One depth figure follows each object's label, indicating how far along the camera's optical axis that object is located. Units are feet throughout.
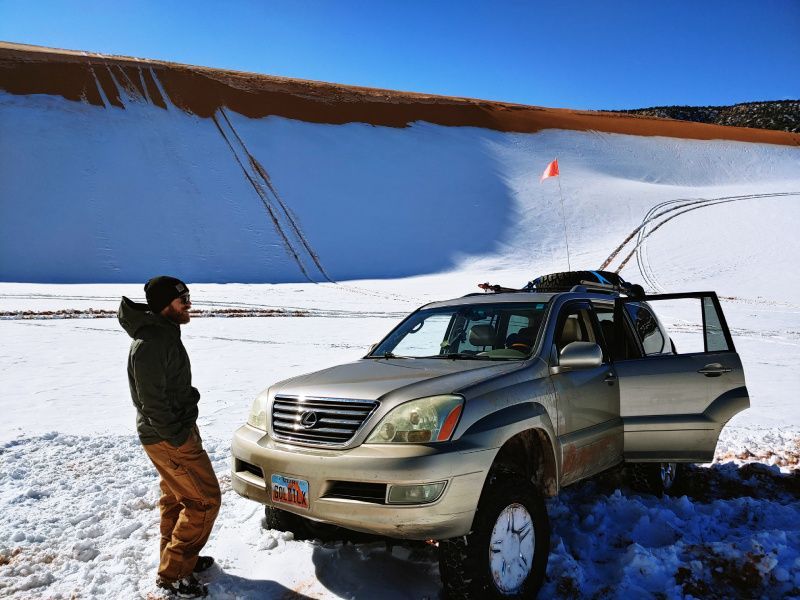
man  9.91
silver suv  8.88
